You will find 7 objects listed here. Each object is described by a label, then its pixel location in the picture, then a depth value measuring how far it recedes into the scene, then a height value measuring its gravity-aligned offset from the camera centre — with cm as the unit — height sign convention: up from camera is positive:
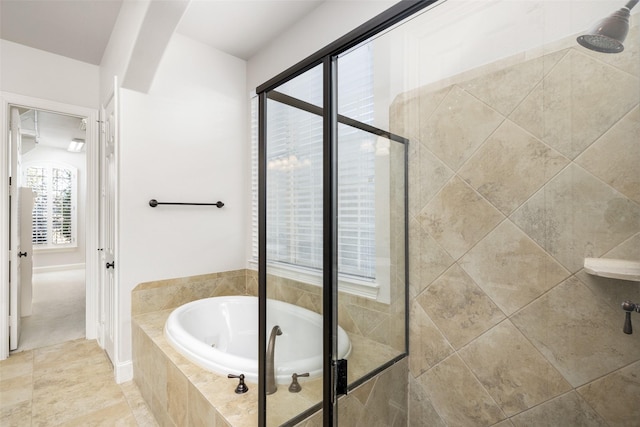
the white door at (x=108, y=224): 241 -8
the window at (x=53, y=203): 657 +27
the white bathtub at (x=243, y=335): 112 -73
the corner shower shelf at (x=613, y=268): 76 -15
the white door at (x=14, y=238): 270 -19
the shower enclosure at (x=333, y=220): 102 -2
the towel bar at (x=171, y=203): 245 +10
